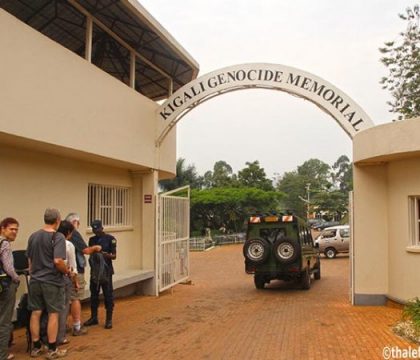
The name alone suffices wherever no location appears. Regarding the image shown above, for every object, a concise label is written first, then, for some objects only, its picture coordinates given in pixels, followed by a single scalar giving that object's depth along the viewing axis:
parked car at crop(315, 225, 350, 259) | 25.09
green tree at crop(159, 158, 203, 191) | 44.44
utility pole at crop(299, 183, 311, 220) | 70.44
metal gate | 12.05
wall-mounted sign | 12.08
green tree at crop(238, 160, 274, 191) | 48.91
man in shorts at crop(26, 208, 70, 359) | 6.07
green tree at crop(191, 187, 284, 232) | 40.62
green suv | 12.40
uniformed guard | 7.69
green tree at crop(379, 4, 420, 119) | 24.08
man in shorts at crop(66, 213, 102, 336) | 7.31
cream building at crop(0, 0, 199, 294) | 7.39
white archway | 10.35
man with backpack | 5.49
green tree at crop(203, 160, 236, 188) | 48.71
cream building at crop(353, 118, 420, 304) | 8.69
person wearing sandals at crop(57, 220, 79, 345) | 6.70
